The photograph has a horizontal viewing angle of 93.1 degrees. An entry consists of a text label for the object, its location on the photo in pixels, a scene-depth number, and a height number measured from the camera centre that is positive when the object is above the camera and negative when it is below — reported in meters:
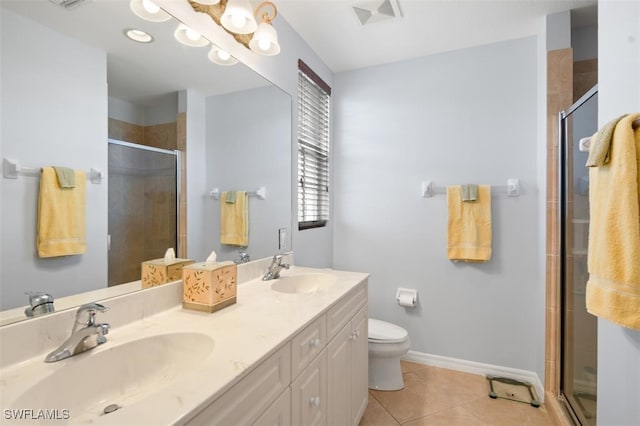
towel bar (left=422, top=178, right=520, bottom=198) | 2.12 +0.18
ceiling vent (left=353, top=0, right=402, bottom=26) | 1.78 +1.23
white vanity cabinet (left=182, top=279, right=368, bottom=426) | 0.76 -0.56
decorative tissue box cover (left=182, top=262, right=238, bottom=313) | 1.11 -0.28
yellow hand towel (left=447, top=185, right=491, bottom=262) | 2.17 -0.11
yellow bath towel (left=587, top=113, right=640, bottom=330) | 0.83 -0.07
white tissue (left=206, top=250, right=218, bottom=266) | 1.21 -0.19
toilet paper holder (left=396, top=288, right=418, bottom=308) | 2.37 -0.67
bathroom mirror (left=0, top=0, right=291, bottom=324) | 0.77 +0.34
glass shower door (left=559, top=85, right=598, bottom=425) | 1.56 -0.31
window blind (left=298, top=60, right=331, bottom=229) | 2.24 +0.51
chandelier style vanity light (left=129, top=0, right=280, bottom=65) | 1.12 +0.86
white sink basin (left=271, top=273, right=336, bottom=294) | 1.68 -0.40
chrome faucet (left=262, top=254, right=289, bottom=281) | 1.68 -0.32
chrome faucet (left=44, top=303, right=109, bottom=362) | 0.77 -0.32
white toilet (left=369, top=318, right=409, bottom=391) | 1.98 -0.95
